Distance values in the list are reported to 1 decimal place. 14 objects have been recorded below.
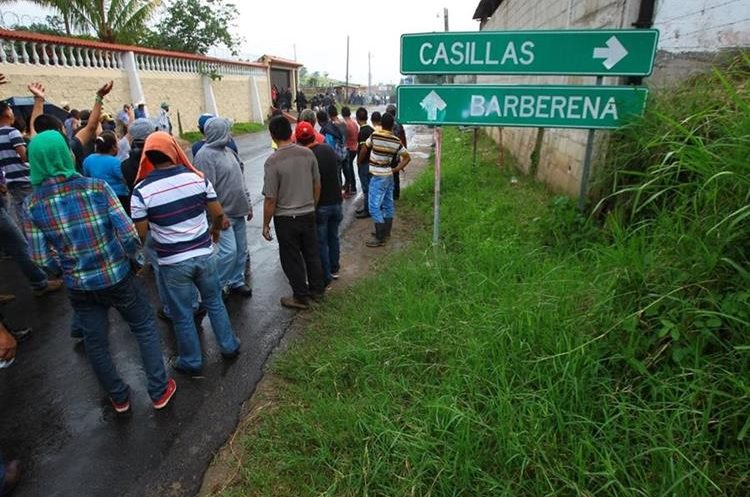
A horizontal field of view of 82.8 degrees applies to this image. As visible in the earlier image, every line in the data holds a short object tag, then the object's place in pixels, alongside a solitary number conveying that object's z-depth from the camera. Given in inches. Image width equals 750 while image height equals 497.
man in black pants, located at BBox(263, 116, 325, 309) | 148.5
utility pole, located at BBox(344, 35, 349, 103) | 1799.3
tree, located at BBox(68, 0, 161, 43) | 615.8
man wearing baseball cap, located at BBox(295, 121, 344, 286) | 164.6
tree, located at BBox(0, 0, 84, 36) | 574.2
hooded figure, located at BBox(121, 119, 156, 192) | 161.8
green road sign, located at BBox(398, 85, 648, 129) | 141.2
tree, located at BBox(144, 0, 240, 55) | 845.2
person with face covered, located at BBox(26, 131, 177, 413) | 95.9
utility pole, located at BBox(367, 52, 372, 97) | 2719.0
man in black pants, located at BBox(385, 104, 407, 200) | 287.2
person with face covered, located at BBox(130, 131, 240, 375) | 107.2
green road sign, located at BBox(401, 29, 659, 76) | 136.0
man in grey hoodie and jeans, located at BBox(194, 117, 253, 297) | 150.9
